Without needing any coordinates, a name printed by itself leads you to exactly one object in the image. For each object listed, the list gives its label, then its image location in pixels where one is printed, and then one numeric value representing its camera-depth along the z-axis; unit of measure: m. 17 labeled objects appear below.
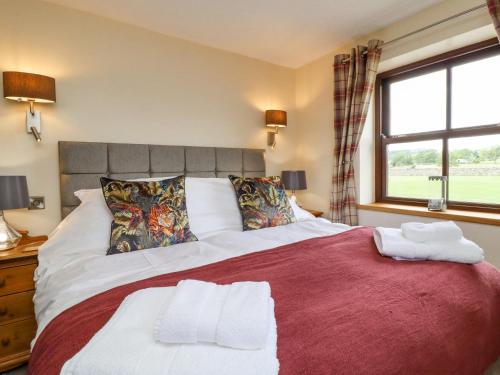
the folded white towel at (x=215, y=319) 0.63
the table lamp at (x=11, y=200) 1.51
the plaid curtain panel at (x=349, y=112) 2.54
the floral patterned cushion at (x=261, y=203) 2.00
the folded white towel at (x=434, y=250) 1.23
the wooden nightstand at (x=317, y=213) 2.98
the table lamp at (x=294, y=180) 2.90
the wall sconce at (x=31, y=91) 1.73
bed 0.71
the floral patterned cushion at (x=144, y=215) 1.51
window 2.22
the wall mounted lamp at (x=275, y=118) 3.00
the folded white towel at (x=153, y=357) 0.56
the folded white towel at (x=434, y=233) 1.32
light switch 1.92
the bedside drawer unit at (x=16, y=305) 1.48
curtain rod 1.92
